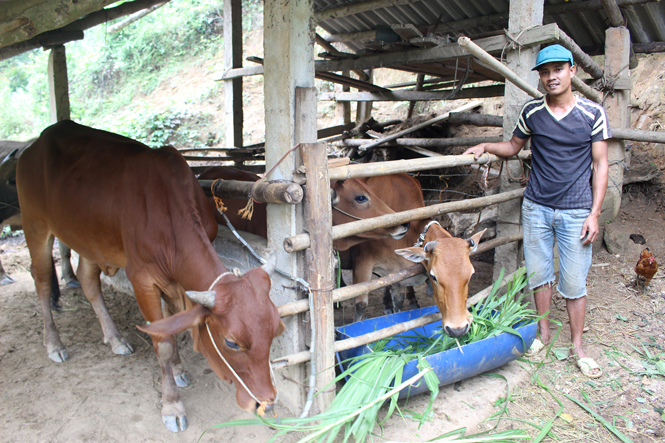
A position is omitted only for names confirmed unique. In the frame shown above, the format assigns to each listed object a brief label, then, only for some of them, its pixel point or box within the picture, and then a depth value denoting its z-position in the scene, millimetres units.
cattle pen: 2729
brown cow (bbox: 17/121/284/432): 2477
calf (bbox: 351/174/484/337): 3133
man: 3340
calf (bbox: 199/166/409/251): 4148
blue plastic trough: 2969
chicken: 4645
